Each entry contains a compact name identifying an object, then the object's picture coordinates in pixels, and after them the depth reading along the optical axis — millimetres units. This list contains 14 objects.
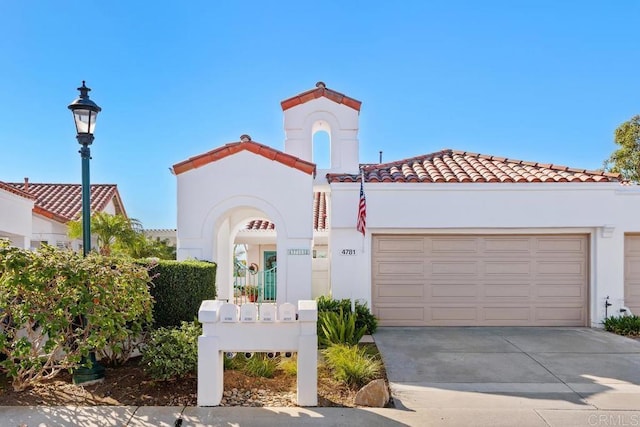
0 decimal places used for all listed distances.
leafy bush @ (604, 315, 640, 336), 10766
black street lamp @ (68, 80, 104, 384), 7480
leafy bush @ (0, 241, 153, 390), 6125
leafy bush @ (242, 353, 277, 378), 7156
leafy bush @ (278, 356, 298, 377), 7227
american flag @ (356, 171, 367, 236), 10484
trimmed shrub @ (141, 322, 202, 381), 6488
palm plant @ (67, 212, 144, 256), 14727
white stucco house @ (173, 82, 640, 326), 11078
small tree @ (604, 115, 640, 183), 19219
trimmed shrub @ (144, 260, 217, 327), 8914
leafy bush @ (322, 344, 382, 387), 6691
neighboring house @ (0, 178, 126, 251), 16250
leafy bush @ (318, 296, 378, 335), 10516
